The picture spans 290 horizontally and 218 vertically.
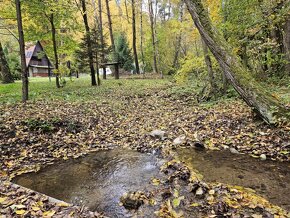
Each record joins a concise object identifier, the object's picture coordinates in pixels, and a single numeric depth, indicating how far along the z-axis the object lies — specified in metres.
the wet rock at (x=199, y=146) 5.35
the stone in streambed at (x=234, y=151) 4.91
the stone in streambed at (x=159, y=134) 6.08
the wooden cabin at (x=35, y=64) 35.89
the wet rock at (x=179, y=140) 5.64
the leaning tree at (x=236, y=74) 5.35
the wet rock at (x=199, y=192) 3.34
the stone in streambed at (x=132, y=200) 3.25
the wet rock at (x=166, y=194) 3.38
